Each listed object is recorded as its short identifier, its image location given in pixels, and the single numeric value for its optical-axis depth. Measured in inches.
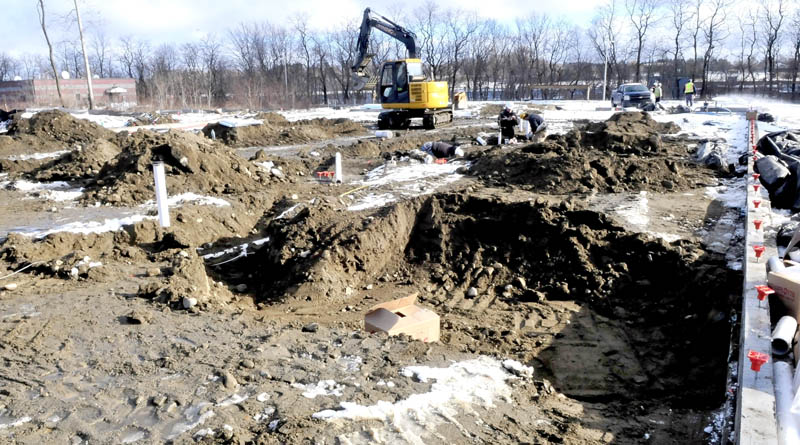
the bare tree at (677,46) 2005.4
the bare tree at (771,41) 1875.0
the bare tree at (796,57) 1704.2
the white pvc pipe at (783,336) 157.9
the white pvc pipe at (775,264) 199.9
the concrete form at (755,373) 126.1
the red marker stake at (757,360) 147.9
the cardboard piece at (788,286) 179.8
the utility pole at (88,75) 1260.8
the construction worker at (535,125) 631.8
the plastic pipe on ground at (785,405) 123.5
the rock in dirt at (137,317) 189.2
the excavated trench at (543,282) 198.2
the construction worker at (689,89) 1176.1
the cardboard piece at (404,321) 188.5
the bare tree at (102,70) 2613.2
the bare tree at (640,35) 2062.0
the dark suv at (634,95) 1146.0
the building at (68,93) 1769.2
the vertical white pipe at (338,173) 467.6
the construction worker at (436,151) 540.4
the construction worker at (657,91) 1151.0
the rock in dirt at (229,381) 145.9
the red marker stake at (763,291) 184.2
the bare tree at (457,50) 2157.0
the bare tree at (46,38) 1488.4
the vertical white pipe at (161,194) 297.7
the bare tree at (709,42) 1862.7
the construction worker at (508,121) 611.2
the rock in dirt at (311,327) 191.9
